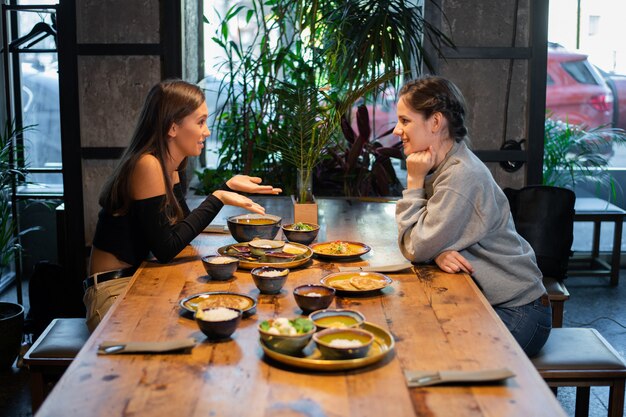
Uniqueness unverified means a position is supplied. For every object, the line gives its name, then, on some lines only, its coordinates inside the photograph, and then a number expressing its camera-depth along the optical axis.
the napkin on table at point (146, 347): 1.87
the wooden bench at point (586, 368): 2.50
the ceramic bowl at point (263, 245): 2.71
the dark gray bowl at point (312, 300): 2.14
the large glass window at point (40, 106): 5.41
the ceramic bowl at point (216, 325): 1.91
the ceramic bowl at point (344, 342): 1.78
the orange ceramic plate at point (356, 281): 2.34
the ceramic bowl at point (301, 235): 2.94
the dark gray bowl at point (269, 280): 2.30
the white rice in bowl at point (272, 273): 2.32
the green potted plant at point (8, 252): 3.97
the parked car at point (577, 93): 5.70
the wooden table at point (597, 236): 5.36
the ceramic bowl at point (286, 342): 1.81
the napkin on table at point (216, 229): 3.22
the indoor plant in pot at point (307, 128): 3.18
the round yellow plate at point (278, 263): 2.61
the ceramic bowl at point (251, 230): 2.94
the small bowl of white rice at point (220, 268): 2.46
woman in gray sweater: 2.61
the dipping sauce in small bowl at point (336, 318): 2.01
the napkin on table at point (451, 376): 1.70
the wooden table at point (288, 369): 1.60
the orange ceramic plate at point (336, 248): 2.76
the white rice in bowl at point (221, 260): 2.49
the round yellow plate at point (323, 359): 1.76
